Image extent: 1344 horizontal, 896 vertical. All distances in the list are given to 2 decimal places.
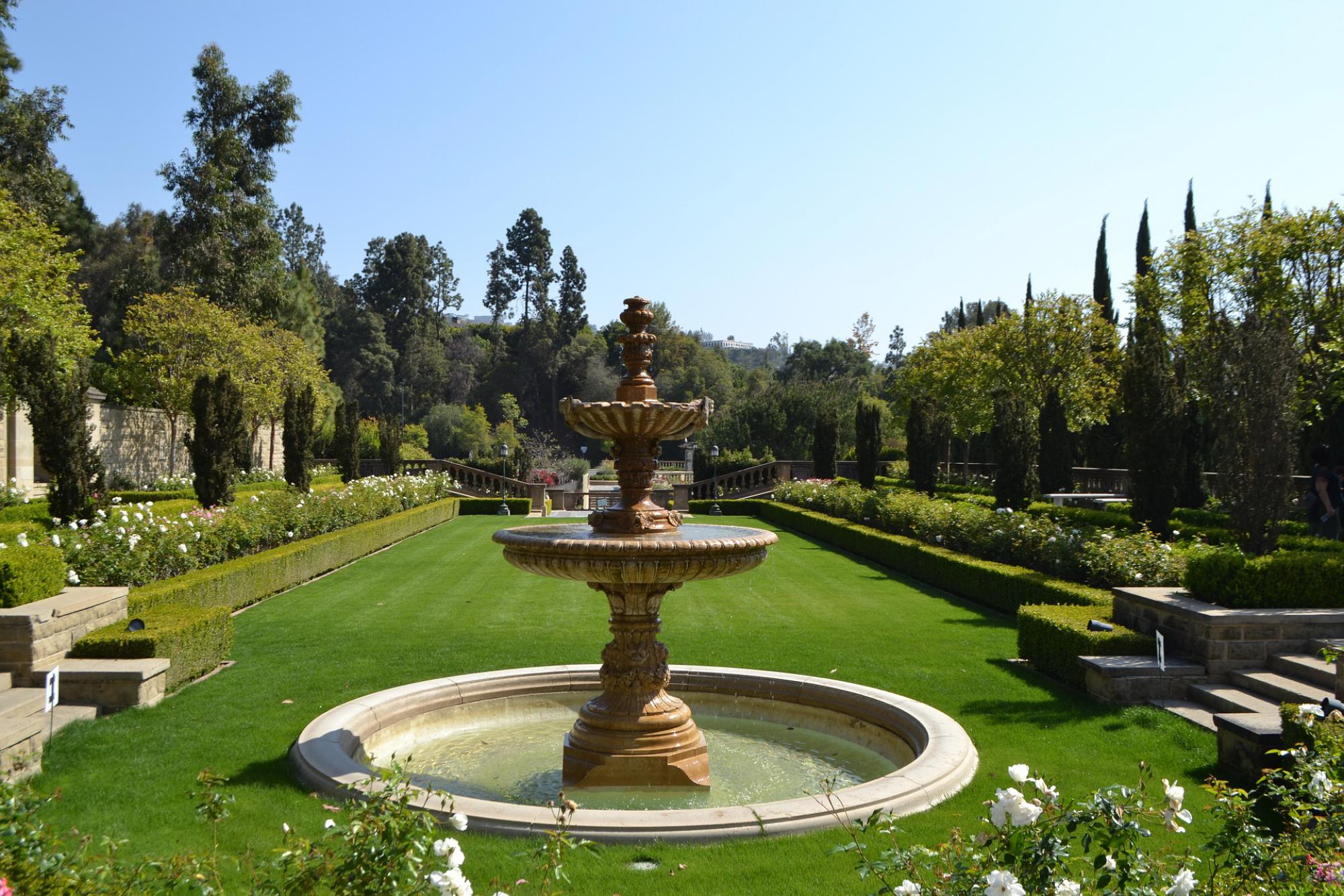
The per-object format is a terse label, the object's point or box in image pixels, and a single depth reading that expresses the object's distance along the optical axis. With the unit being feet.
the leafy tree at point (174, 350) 105.81
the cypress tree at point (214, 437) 56.13
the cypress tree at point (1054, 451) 80.14
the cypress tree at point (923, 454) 92.32
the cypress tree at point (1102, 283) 137.49
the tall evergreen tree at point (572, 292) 251.60
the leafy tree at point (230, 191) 129.29
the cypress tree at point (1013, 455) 64.03
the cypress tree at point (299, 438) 73.72
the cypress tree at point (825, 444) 106.83
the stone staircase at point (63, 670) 25.00
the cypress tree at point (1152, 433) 48.62
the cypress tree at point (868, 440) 96.99
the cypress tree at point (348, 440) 99.91
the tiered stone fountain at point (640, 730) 18.22
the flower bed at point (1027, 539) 38.09
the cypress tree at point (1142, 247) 129.59
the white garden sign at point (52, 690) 21.06
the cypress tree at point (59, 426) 47.62
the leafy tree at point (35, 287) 73.87
